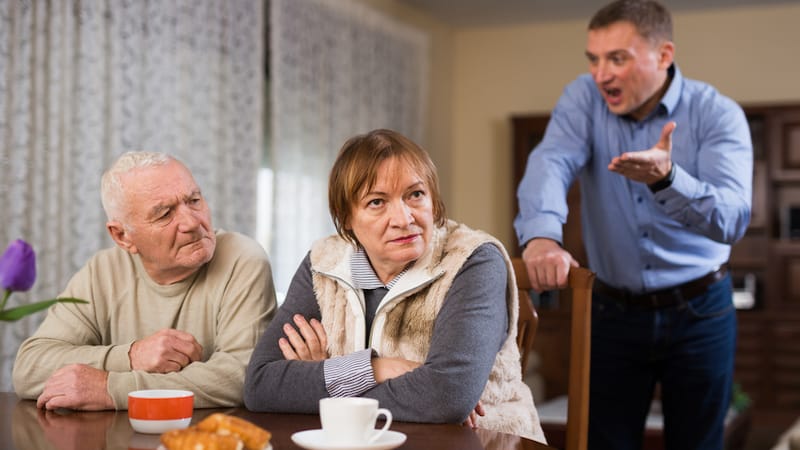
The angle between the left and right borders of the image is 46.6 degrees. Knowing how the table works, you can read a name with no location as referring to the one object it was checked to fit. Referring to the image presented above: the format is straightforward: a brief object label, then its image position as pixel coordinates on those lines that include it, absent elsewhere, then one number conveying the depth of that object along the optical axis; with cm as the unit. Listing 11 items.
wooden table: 131
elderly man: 176
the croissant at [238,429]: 110
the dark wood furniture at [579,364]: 172
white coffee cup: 112
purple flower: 105
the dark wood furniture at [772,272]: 621
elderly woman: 158
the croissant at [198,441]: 107
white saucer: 111
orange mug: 136
